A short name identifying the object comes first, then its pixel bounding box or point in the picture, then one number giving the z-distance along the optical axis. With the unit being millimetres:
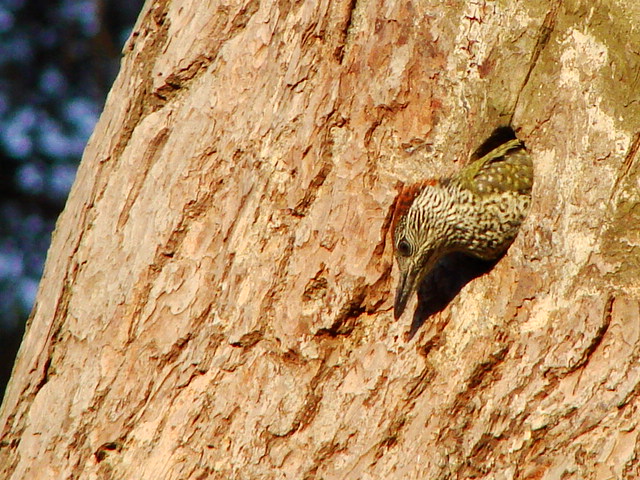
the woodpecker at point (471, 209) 7914
